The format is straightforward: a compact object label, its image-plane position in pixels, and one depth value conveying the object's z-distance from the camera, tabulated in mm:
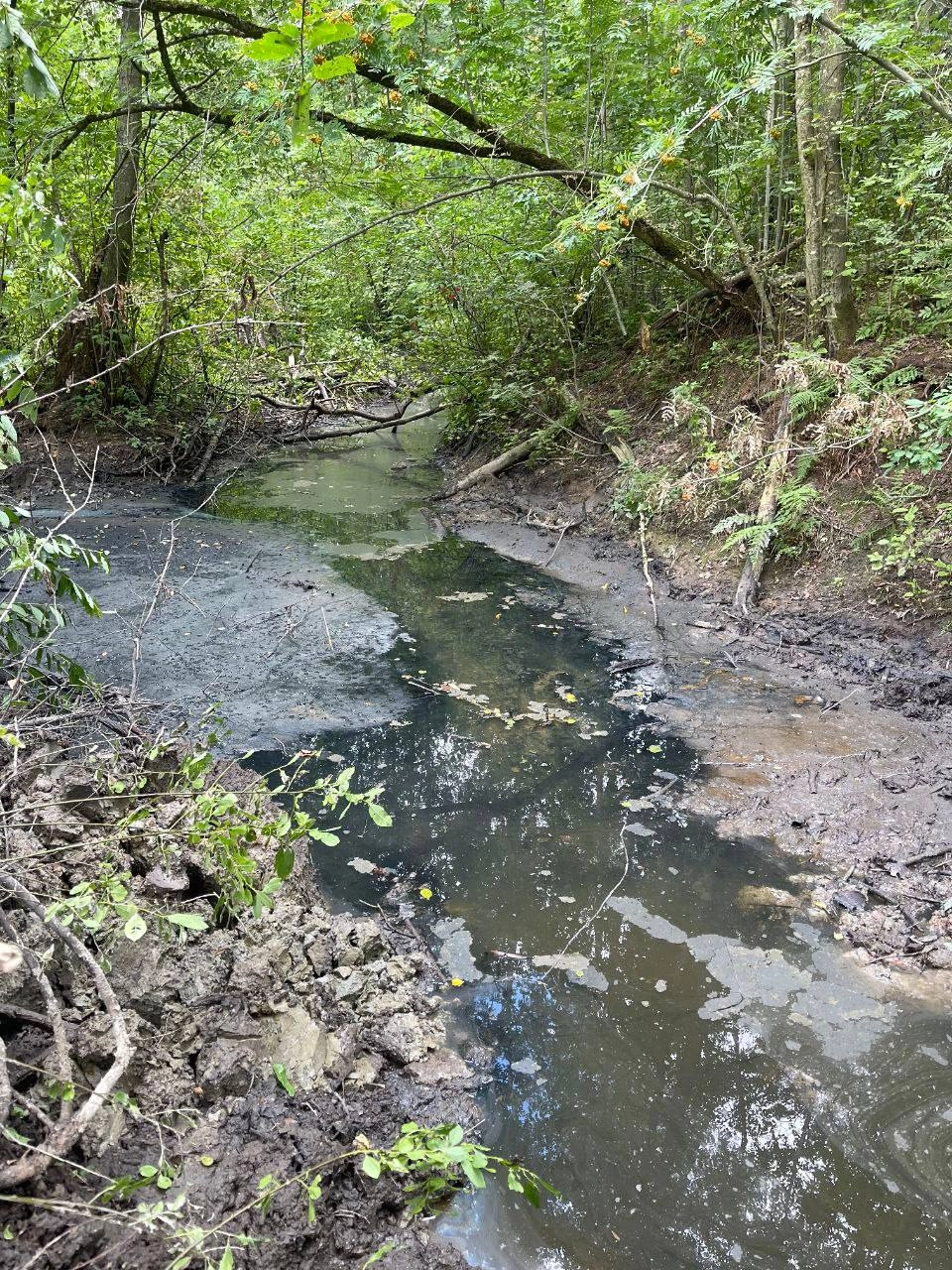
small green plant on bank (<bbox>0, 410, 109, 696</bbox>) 2787
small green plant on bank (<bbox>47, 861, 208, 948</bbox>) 2029
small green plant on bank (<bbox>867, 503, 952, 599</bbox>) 5992
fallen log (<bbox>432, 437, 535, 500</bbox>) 11133
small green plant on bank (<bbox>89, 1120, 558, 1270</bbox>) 1808
